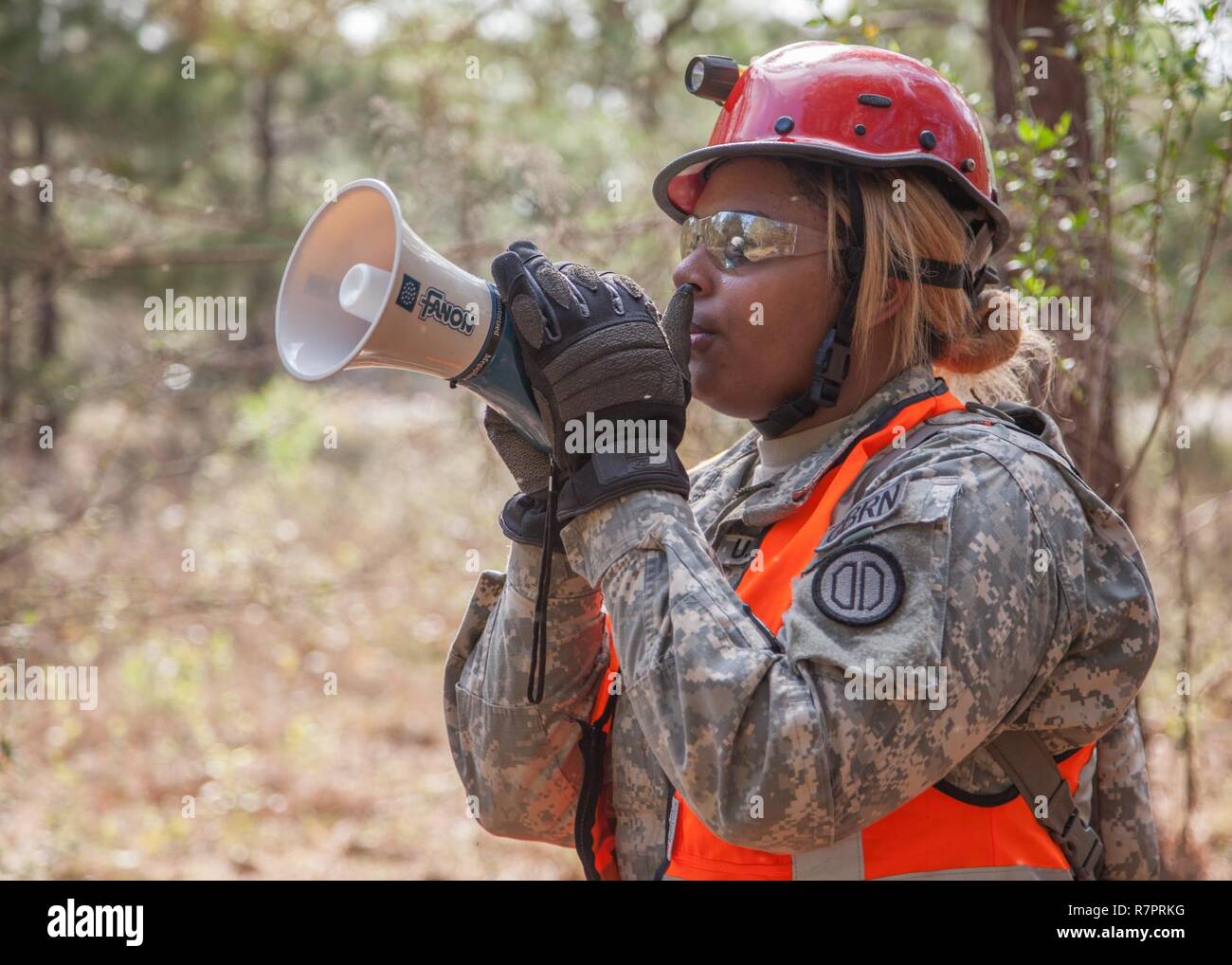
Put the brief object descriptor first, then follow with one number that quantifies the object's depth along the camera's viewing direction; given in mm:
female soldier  1691
